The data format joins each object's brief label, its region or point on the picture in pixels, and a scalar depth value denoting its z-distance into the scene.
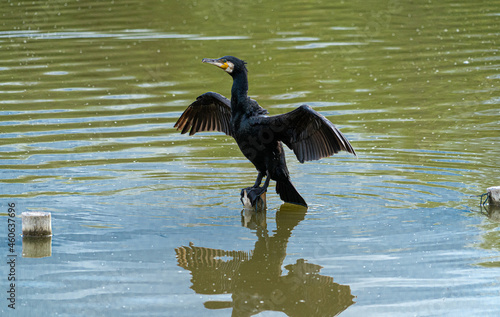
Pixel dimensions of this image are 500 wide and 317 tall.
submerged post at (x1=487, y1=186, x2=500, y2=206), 14.17
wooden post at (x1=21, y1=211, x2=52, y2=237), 13.01
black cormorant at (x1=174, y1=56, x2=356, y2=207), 13.67
